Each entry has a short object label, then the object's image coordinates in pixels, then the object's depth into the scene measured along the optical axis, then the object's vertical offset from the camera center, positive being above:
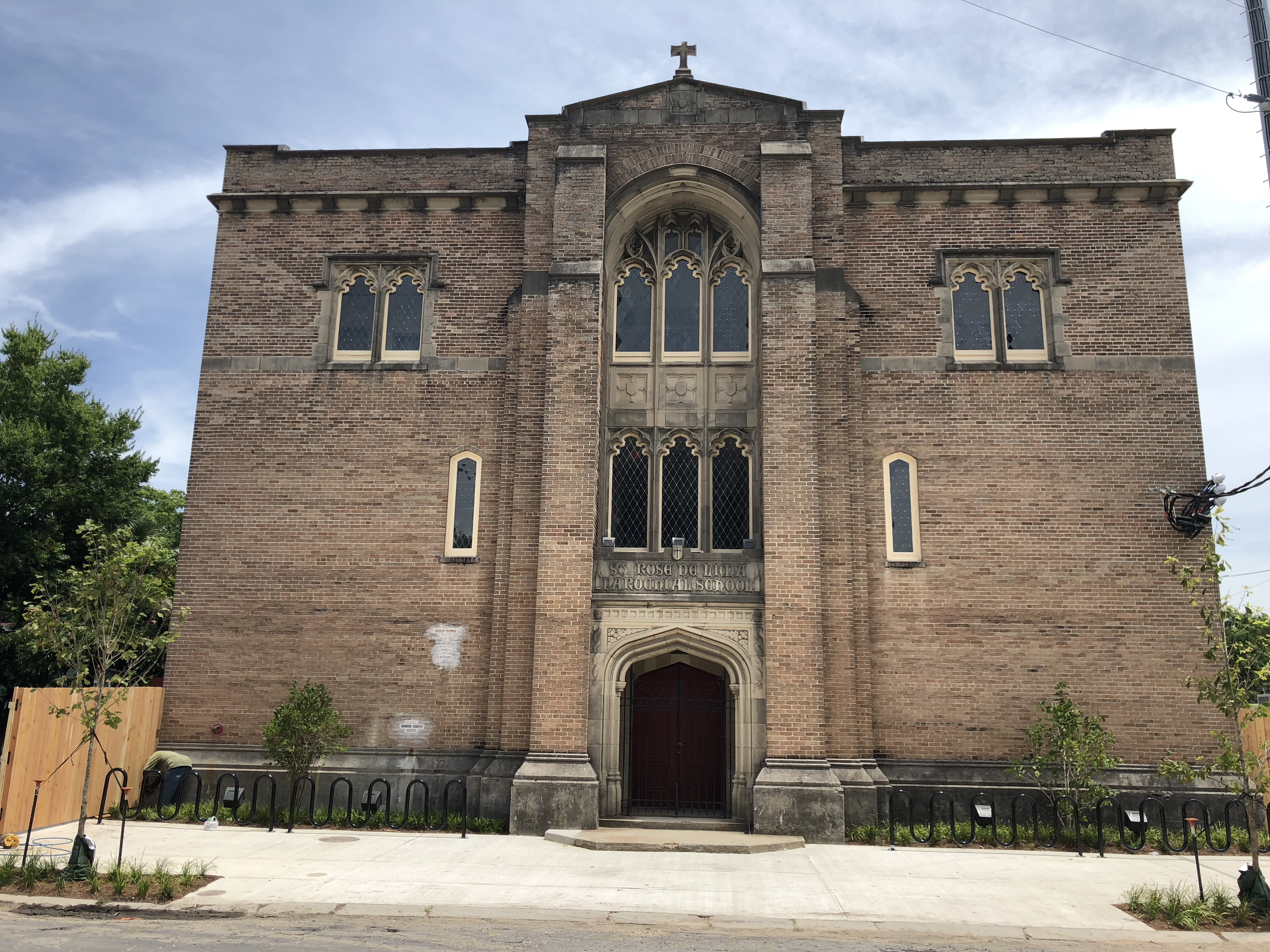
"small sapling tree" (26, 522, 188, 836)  11.20 +0.86
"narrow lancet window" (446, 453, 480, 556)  16.36 +3.25
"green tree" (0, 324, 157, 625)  20.11 +4.95
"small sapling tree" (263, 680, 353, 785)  14.45 -0.56
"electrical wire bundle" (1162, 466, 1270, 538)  15.16 +3.28
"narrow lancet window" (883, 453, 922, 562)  15.96 +3.27
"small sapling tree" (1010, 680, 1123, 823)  14.20 -0.68
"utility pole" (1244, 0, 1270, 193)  15.87 +11.12
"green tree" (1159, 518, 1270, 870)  9.97 +0.24
